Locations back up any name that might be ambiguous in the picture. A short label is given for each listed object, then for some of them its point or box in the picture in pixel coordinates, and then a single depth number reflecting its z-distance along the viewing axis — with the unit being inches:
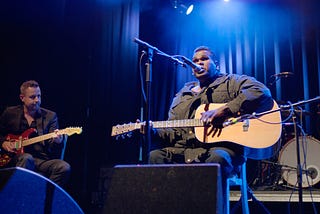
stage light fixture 237.0
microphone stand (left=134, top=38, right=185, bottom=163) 121.6
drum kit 199.4
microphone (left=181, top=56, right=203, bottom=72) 131.7
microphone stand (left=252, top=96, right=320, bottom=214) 121.9
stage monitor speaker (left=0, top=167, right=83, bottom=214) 49.5
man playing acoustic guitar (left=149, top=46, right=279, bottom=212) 134.3
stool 139.7
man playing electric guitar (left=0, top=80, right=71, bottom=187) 173.0
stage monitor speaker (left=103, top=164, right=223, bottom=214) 71.9
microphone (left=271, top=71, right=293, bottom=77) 205.5
